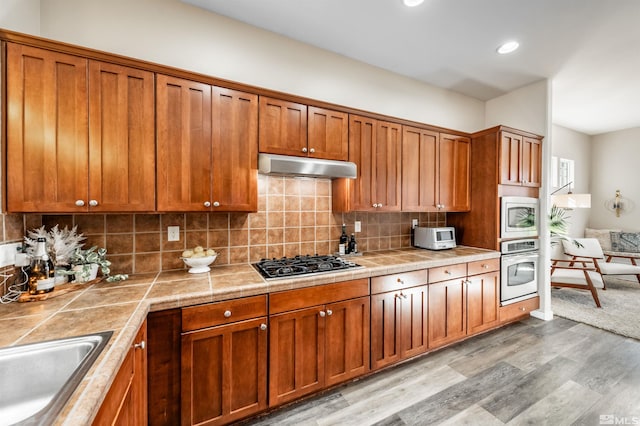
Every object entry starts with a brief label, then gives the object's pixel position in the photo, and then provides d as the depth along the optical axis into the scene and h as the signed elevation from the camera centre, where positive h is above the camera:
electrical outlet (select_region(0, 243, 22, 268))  1.34 -0.23
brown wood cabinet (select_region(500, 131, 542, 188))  2.93 +0.62
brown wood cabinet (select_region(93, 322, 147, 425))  0.83 -0.70
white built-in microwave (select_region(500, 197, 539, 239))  2.92 -0.07
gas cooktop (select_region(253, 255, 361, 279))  1.88 -0.44
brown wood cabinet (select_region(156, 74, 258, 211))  1.72 +0.46
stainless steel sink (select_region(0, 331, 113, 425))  0.85 -0.56
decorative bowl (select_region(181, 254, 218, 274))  1.88 -0.38
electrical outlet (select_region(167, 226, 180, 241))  2.01 -0.17
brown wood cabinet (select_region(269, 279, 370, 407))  1.74 -0.92
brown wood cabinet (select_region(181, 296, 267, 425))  1.50 -0.93
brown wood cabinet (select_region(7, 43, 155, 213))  1.40 +0.45
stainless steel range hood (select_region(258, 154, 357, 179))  1.93 +0.36
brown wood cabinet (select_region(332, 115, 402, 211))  2.45 +0.42
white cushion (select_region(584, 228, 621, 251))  5.21 -0.51
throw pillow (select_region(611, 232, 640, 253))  4.91 -0.58
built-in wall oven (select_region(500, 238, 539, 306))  2.95 -0.69
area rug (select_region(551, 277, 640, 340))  3.05 -1.32
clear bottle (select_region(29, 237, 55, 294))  1.39 -0.33
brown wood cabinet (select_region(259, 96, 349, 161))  2.03 +0.68
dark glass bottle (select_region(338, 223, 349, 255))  2.63 -0.32
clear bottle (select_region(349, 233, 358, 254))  2.67 -0.36
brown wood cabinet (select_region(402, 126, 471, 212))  2.74 +0.46
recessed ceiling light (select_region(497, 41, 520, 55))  2.49 +1.62
